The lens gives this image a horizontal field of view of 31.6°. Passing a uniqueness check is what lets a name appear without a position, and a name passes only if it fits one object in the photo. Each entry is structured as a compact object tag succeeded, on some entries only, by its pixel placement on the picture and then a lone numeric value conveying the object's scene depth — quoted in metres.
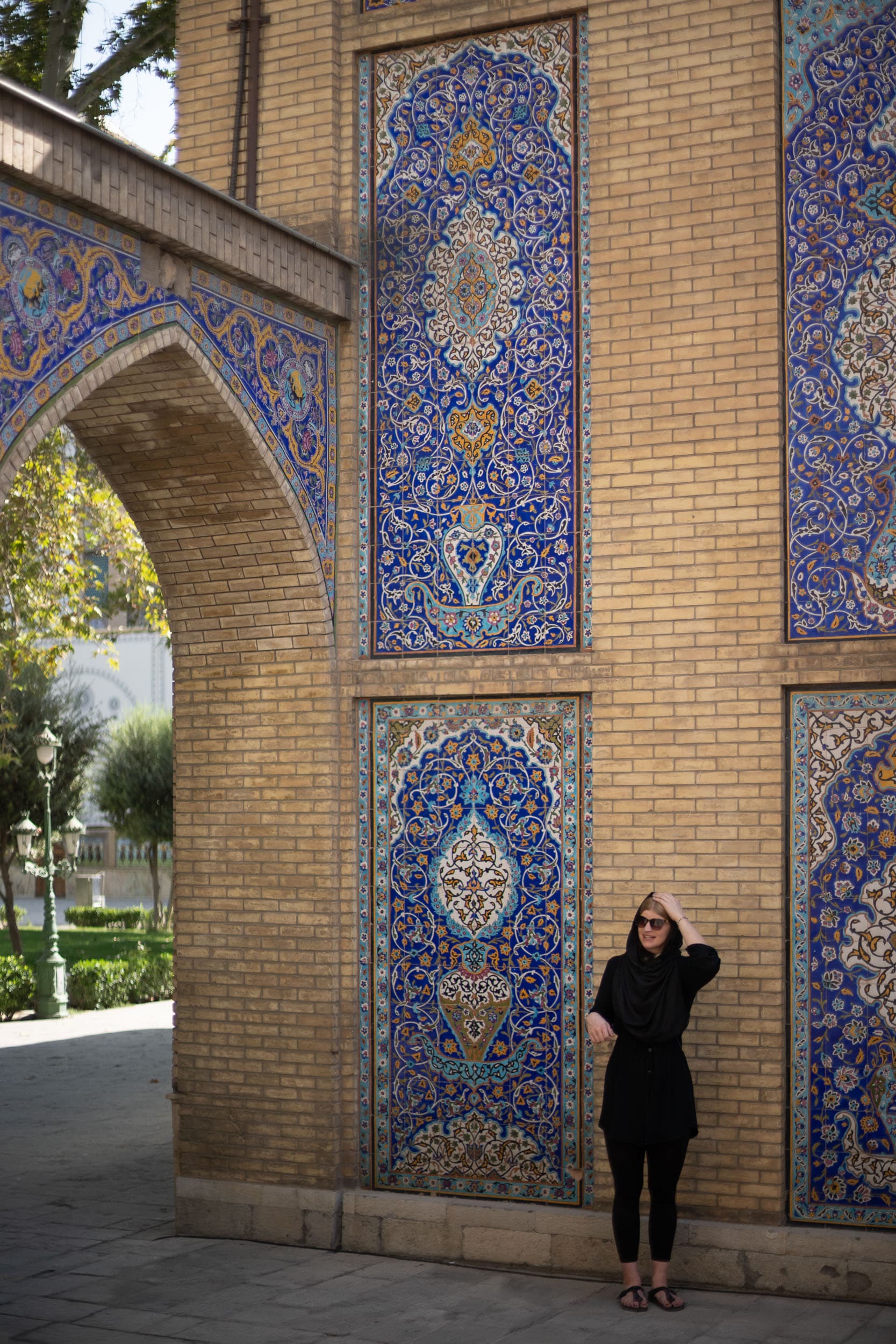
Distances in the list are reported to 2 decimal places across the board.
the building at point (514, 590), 6.93
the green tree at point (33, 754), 22.00
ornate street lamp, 17.47
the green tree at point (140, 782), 28.73
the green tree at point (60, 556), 14.48
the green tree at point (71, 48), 14.44
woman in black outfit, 6.58
